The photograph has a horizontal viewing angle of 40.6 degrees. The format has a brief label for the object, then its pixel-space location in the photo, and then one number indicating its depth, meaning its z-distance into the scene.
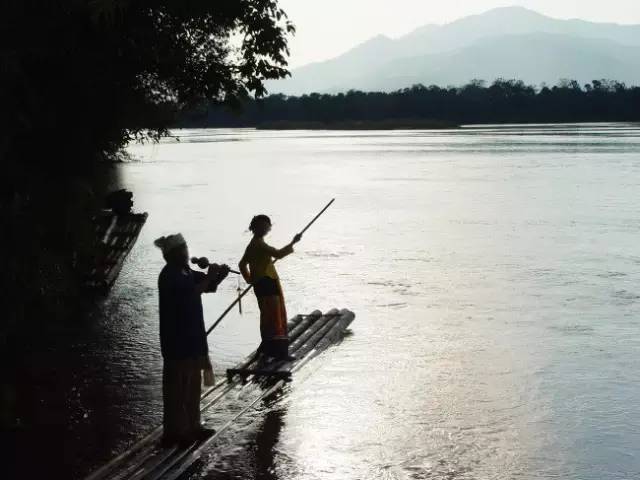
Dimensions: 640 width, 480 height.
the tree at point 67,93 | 7.33
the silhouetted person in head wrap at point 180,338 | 6.58
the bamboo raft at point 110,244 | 13.12
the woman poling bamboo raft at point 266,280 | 8.75
